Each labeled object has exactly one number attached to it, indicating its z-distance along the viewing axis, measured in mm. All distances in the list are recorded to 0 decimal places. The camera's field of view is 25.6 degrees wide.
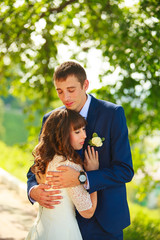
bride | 2428
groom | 2408
